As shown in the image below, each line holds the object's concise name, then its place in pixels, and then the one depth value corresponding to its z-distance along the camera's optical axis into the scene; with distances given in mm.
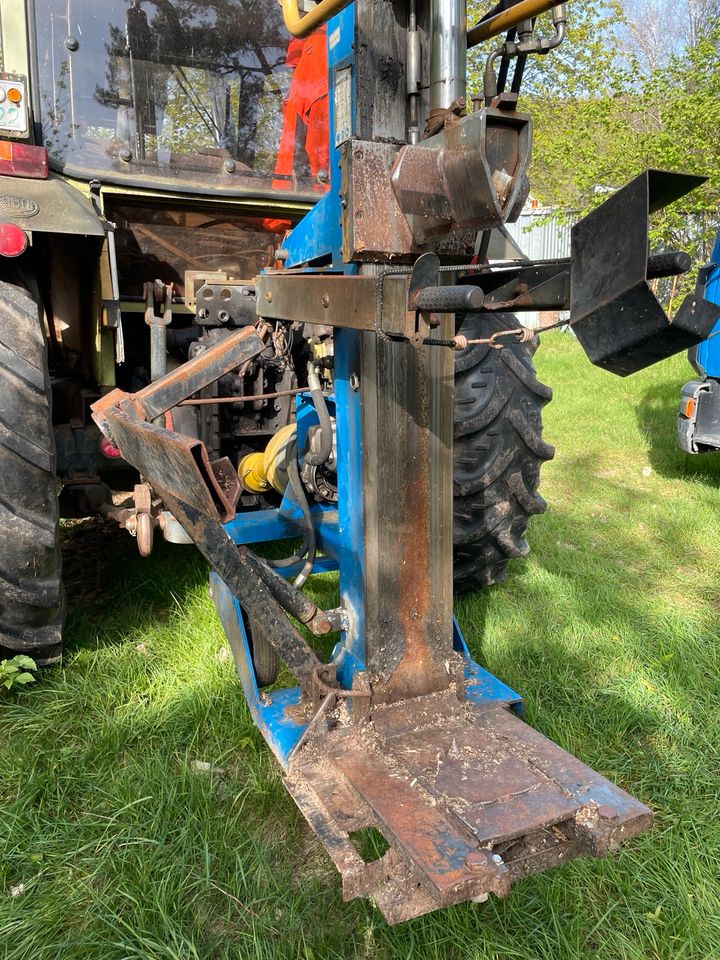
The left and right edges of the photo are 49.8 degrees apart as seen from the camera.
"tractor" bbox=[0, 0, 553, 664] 2322
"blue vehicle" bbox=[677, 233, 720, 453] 4656
